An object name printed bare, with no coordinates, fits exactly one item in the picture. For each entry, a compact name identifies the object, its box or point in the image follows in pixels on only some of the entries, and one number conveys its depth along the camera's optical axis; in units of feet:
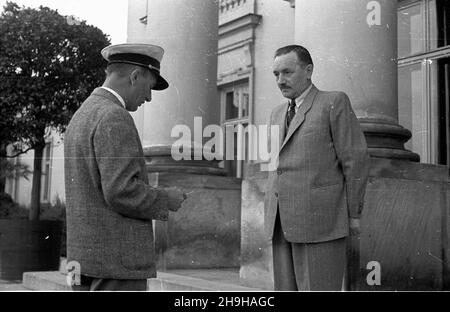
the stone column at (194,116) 27.58
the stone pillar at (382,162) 18.44
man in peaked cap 9.30
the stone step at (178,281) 20.16
